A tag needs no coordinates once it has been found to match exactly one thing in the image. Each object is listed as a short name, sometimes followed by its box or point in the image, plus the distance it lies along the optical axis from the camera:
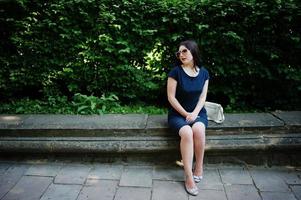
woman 3.29
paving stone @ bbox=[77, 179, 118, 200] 3.14
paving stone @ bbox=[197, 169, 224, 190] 3.33
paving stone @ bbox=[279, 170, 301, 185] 3.41
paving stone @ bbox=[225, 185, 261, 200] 3.13
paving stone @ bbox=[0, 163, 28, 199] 3.29
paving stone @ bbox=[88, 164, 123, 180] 3.51
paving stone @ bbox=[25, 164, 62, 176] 3.59
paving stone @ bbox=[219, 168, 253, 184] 3.42
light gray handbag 3.73
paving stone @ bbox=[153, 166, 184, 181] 3.50
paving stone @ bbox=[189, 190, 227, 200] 3.14
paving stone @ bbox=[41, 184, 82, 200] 3.14
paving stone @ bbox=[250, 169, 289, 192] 3.28
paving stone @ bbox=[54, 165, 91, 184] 3.43
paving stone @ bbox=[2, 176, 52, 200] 3.15
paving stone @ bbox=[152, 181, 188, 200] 3.14
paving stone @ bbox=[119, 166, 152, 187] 3.40
